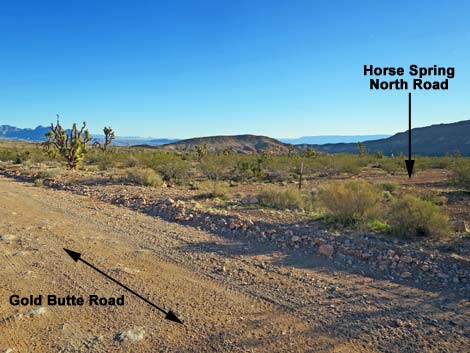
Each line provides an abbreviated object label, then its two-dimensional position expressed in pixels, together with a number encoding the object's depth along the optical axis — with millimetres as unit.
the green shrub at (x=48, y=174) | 21114
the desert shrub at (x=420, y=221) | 8461
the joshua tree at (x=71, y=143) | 30016
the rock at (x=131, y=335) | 4371
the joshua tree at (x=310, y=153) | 42969
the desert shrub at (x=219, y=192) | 15086
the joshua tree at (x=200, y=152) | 44416
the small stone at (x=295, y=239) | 8059
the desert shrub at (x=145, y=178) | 19172
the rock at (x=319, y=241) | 7805
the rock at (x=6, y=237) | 8258
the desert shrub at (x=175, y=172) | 22403
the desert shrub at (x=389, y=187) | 19438
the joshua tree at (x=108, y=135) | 53369
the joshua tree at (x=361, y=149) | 50897
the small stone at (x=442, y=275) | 6156
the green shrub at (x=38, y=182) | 18425
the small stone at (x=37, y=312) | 5014
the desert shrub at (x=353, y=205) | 9773
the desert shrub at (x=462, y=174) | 20078
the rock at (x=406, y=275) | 6247
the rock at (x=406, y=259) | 6680
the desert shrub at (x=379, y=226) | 8931
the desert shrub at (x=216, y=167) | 27016
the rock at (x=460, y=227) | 9188
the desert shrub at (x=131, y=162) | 31262
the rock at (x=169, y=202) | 11869
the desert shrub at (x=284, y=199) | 12656
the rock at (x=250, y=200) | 13469
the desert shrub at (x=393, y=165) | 34469
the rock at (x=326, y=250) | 7359
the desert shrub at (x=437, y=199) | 14219
